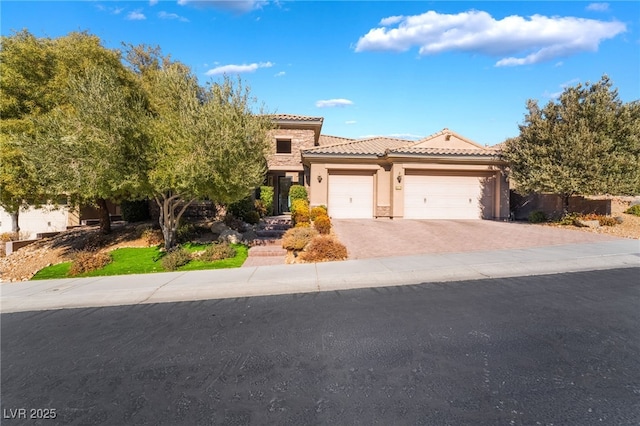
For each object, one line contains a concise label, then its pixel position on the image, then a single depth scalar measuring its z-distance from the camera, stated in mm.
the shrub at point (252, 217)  16281
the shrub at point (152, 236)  13656
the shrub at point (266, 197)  19059
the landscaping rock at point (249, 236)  13068
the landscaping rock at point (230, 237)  12997
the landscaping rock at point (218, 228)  14215
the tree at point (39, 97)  9984
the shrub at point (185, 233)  13400
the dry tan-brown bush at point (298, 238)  11359
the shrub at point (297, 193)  17373
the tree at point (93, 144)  9547
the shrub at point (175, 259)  10180
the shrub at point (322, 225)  13234
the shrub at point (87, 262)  10383
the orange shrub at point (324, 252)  10281
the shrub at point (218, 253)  10969
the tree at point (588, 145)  13852
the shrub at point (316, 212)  15236
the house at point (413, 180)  18000
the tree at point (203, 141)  9562
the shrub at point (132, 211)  17125
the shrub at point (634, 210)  16303
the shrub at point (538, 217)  16984
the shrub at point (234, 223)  14695
